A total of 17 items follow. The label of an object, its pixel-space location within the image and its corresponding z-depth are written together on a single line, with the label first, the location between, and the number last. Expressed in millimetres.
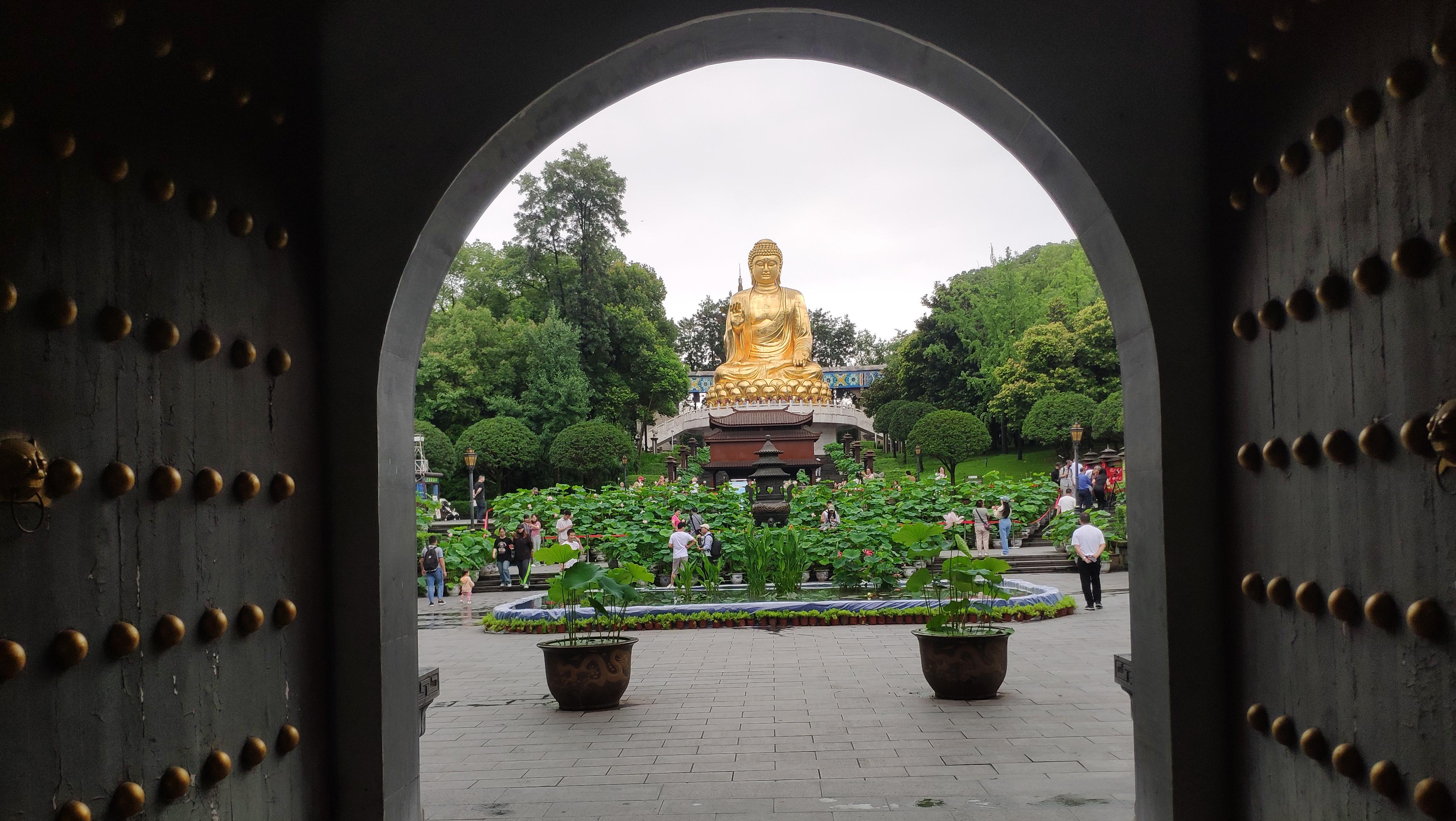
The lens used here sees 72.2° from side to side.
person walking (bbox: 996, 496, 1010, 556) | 19266
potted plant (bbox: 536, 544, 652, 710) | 7035
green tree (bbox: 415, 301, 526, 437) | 34438
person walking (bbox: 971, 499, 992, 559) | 19344
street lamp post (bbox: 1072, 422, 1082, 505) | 21922
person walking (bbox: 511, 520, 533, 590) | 17438
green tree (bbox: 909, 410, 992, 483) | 34969
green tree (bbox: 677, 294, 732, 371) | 60875
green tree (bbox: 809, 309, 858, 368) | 62531
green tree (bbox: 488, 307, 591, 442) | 35469
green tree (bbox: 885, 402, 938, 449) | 40875
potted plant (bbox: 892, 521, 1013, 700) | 6965
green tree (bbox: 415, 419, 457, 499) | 30344
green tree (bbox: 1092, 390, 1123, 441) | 31938
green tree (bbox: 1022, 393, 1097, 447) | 33750
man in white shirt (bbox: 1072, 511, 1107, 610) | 12211
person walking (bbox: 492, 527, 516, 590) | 17609
